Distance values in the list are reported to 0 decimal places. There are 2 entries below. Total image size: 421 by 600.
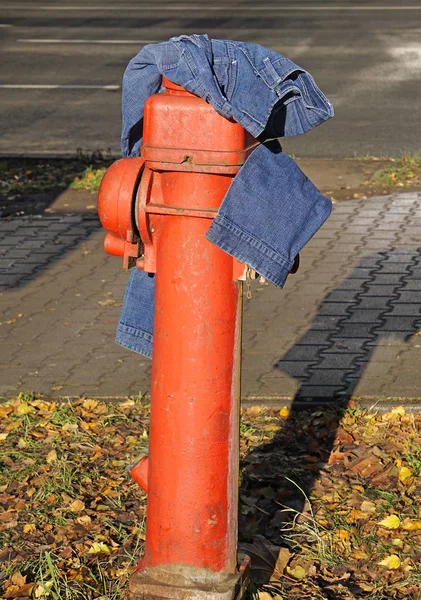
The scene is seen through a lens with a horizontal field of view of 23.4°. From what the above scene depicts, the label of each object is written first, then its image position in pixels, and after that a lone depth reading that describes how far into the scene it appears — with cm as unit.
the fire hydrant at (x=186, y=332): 253
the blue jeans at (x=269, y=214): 251
